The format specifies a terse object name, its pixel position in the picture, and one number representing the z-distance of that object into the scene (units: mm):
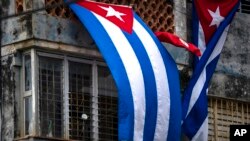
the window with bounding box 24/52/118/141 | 26031
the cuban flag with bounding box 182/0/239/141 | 27922
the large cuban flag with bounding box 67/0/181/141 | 25953
